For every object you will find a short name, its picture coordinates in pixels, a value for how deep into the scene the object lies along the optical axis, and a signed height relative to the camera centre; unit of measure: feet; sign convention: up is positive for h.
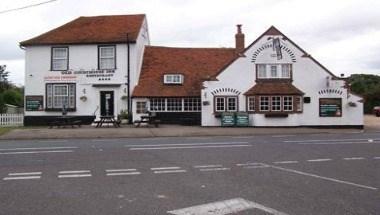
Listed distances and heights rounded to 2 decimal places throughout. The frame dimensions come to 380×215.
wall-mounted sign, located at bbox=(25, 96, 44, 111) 118.11 +1.75
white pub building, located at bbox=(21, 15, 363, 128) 109.60 +6.49
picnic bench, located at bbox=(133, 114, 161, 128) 102.98 -2.05
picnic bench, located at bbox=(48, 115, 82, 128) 104.06 -2.30
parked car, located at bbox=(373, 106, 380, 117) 192.44 -0.24
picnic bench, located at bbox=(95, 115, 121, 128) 103.58 -2.09
